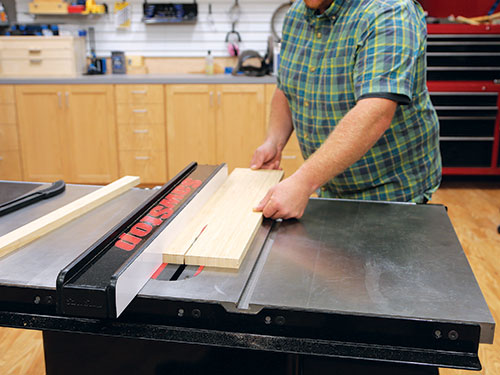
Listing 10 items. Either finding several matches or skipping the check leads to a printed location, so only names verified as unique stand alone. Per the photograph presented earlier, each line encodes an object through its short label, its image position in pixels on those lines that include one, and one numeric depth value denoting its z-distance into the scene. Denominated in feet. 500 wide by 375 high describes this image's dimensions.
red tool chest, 14.82
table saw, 2.68
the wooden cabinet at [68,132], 14.38
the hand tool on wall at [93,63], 15.48
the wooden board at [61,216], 3.50
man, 4.30
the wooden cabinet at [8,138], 14.42
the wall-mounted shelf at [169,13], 15.55
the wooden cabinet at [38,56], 14.66
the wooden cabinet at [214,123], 14.26
